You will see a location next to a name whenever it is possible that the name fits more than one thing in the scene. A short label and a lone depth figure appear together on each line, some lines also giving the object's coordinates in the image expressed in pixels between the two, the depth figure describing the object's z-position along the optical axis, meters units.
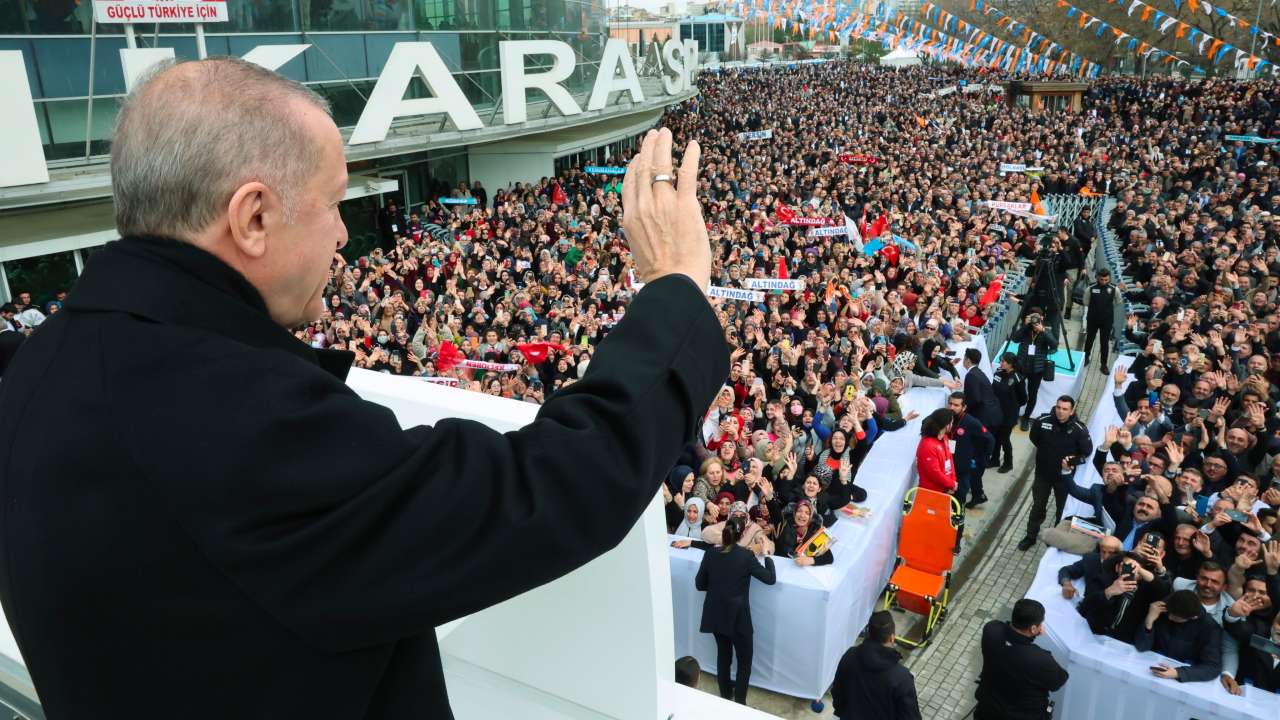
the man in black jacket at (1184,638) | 5.36
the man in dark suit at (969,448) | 9.15
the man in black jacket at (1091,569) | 6.06
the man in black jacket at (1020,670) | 5.48
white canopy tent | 75.94
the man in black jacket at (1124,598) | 5.78
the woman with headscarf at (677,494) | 7.44
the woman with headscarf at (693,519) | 7.21
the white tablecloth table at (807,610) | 6.55
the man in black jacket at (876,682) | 5.14
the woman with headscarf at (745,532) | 6.63
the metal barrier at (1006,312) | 12.95
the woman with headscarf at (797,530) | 6.80
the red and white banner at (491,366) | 9.54
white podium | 1.39
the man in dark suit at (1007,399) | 10.54
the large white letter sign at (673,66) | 29.09
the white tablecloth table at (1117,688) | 5.16
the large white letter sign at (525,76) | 19.82
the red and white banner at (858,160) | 24.11
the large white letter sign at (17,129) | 11.77
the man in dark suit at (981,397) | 9.84
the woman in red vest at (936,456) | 7.84
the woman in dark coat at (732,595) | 6.30
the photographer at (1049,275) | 12.84
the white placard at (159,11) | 13.15
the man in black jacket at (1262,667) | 5.23
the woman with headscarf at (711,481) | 7.43
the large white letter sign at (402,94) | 16.84
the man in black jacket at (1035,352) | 11.12
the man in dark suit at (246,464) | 0.73
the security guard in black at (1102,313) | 12.73
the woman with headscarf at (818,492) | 7.20
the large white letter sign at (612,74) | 22.98
